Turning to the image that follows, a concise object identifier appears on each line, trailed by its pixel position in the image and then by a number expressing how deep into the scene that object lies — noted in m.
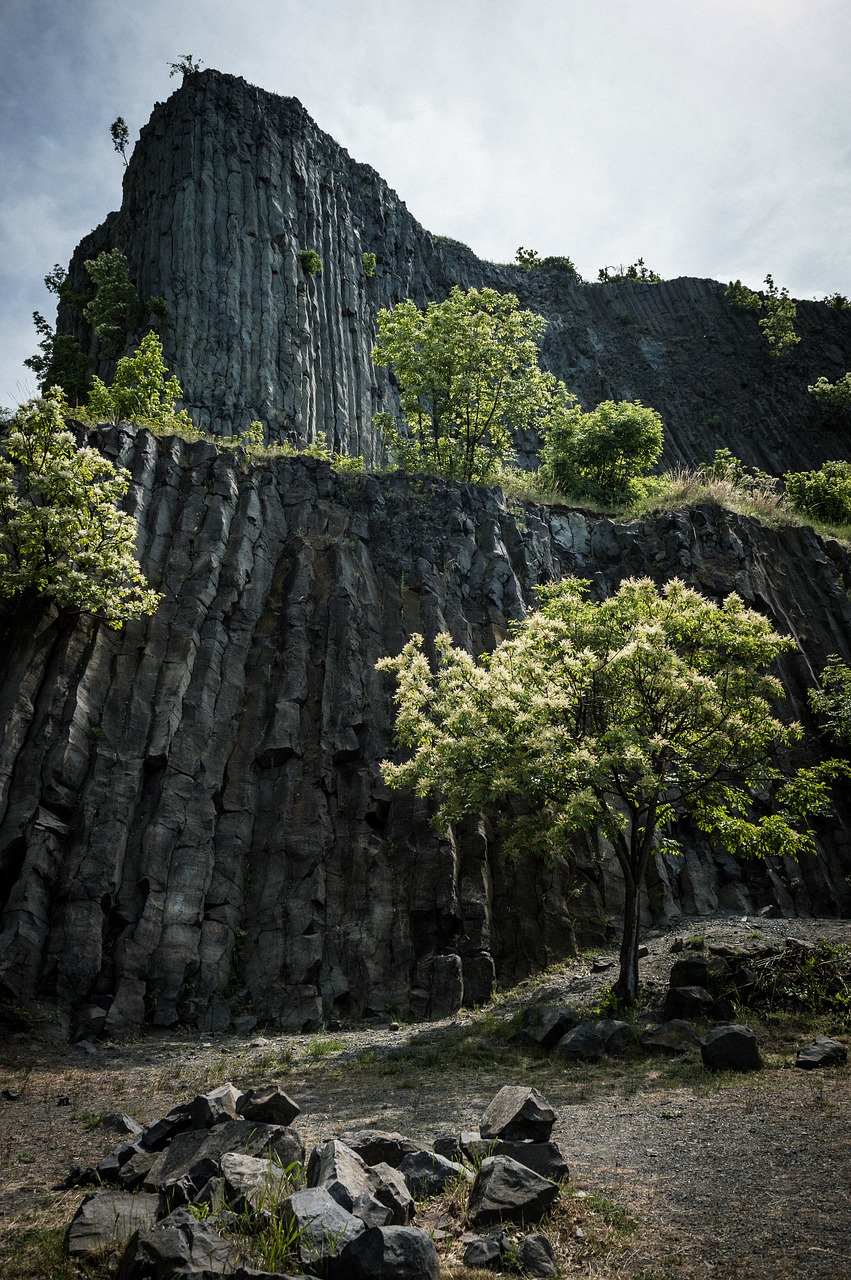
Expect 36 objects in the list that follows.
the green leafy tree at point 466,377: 31.62
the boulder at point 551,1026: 12.95
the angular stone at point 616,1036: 12.23
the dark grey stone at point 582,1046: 12.05
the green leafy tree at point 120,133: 52.22
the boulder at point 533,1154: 7.04
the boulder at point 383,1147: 7.17
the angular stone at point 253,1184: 5.87
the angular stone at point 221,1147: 6.73
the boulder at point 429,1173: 6.71
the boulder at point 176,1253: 5.03
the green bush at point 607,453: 37.06
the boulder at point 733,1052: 10.38
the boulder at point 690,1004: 13.08
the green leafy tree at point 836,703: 22.19
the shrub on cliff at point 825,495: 38.66
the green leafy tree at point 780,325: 73.62
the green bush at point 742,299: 77.19
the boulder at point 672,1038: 11.81
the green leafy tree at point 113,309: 43.25
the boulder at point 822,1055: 10.16
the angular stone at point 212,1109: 7.62
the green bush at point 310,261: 47.56
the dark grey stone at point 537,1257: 5.46
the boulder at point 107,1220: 5.62
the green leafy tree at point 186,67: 50.03
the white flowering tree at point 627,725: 14.30
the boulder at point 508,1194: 6.16
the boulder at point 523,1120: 7.68
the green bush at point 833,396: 67.62
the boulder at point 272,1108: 7.89
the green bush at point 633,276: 81.69
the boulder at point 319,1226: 5.19
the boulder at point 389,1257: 4.98
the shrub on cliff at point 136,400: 28.59
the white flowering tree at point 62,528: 17.95
